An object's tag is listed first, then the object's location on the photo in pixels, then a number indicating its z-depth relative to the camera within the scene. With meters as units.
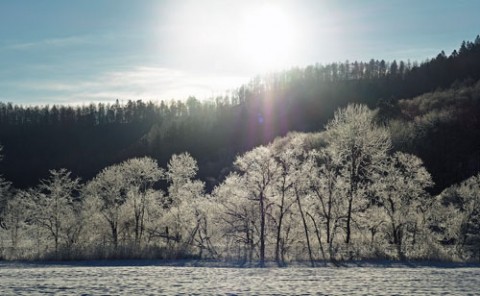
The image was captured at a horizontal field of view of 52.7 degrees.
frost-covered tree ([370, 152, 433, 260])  45.97
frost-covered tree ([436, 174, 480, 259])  49.88
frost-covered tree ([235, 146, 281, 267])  42.53
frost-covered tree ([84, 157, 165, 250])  65.25
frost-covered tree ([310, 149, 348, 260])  46.97
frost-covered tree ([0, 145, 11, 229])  91.38
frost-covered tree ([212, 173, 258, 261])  44.69
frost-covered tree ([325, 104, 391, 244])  45.88
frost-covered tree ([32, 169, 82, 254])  64.38
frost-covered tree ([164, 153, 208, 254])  52.50
